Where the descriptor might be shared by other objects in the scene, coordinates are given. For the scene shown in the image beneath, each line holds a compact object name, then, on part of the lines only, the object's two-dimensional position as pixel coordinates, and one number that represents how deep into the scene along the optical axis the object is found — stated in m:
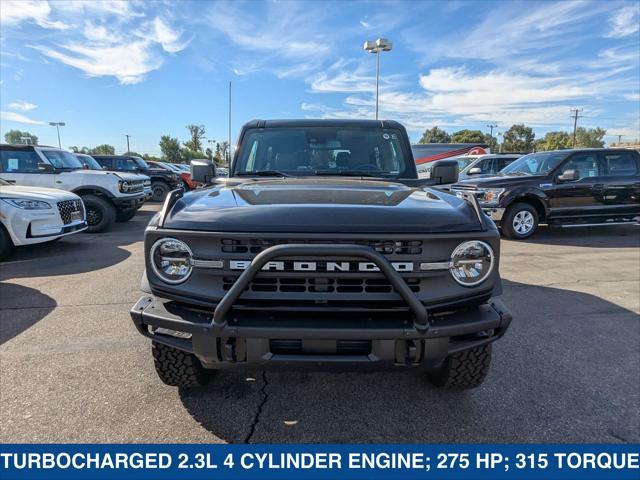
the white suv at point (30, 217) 6.17
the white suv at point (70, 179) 8.90
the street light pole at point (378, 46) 22.41
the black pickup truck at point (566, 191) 8.07
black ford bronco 1.79
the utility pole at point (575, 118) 64.88
